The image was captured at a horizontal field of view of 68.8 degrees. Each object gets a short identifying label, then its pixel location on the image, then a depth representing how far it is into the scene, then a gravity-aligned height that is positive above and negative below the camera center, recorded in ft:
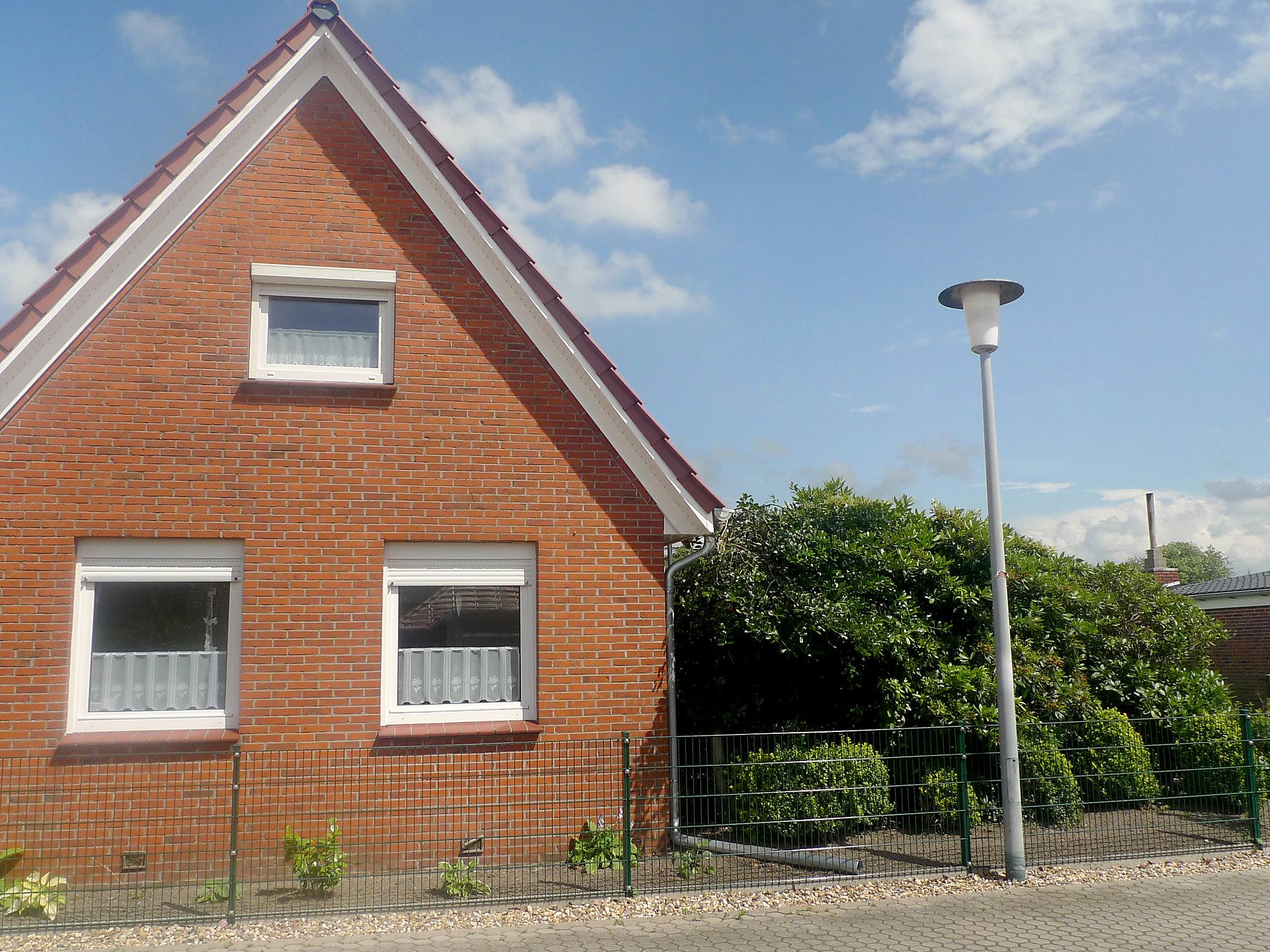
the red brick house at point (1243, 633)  75.87 -0.48
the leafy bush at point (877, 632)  32.14 -0.04
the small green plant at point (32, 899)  22.54 -6.27
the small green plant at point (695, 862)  25.74 -6.44
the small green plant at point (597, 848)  26.55 -6.12
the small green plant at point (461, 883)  24.26 -6.44
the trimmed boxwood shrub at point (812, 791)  27.04 -4.65
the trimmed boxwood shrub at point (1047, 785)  31.09 -5.20
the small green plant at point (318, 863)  24.26 -5.88
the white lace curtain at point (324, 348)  28.12 +8.68
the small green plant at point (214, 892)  23.65 -6.47
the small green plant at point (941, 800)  29.37 -5.36
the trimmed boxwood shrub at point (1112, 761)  31.58 -4.62
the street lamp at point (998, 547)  25.91 +2.30
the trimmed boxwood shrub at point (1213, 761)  31.91 -4.70
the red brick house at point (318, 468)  25.90 +4.90
